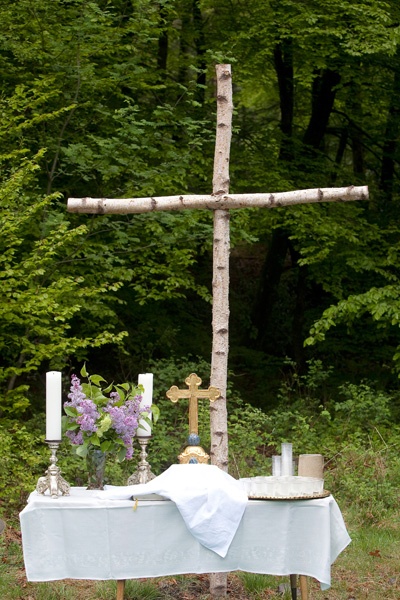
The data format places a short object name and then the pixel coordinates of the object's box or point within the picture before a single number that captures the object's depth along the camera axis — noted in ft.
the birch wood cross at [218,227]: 19.52
